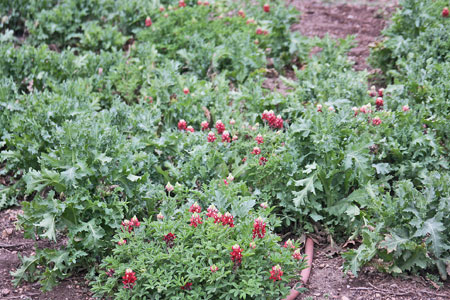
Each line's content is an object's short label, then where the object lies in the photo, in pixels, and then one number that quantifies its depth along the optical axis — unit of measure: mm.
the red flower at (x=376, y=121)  4746
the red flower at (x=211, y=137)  4798
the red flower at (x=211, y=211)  3832
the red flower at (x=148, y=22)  7352
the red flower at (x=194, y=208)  3926
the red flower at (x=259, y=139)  4734
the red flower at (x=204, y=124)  5078
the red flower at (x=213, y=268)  3457
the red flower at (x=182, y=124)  5141
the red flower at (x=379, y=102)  5152
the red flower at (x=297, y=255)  3699
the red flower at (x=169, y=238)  3777
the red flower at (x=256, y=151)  4633
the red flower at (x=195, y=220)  3758
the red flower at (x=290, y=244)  3743
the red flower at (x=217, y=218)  3756
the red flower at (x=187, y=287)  3581
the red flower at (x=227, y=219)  3770
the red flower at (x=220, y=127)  4969
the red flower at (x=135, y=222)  3906
